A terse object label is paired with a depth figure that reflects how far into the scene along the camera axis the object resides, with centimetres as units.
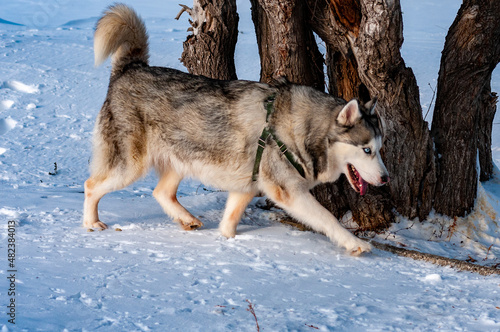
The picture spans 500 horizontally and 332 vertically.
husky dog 964
